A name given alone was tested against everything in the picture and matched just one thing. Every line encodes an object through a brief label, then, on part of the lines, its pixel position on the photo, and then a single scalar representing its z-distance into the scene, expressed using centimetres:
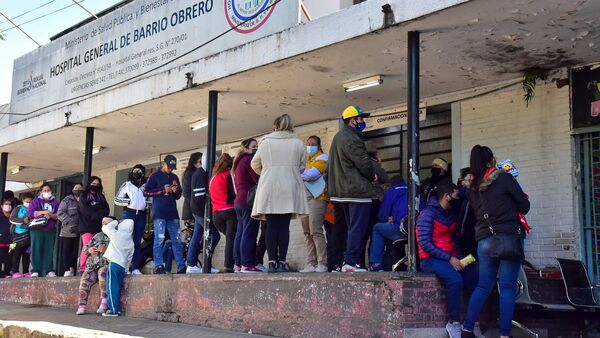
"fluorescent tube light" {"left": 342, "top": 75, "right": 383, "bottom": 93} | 920
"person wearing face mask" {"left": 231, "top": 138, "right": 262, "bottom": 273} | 828
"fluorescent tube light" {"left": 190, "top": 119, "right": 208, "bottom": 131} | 1167
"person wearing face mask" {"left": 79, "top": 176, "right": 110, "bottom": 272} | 1095
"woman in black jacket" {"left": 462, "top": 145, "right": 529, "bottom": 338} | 646
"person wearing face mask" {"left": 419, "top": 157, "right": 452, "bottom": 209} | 811
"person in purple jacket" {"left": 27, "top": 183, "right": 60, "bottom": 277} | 1226
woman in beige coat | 755
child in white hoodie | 978
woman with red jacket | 887
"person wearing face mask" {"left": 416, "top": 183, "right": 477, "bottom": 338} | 666
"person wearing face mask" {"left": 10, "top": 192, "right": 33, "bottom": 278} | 1257
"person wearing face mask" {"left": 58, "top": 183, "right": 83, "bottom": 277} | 1149
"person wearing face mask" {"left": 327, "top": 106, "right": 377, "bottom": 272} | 744
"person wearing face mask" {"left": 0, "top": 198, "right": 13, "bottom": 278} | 1327
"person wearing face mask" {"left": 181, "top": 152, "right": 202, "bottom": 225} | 1007
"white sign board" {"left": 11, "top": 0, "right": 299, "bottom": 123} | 1070
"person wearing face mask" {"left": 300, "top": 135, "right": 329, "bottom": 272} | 810
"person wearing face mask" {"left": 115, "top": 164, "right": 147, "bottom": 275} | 1027
